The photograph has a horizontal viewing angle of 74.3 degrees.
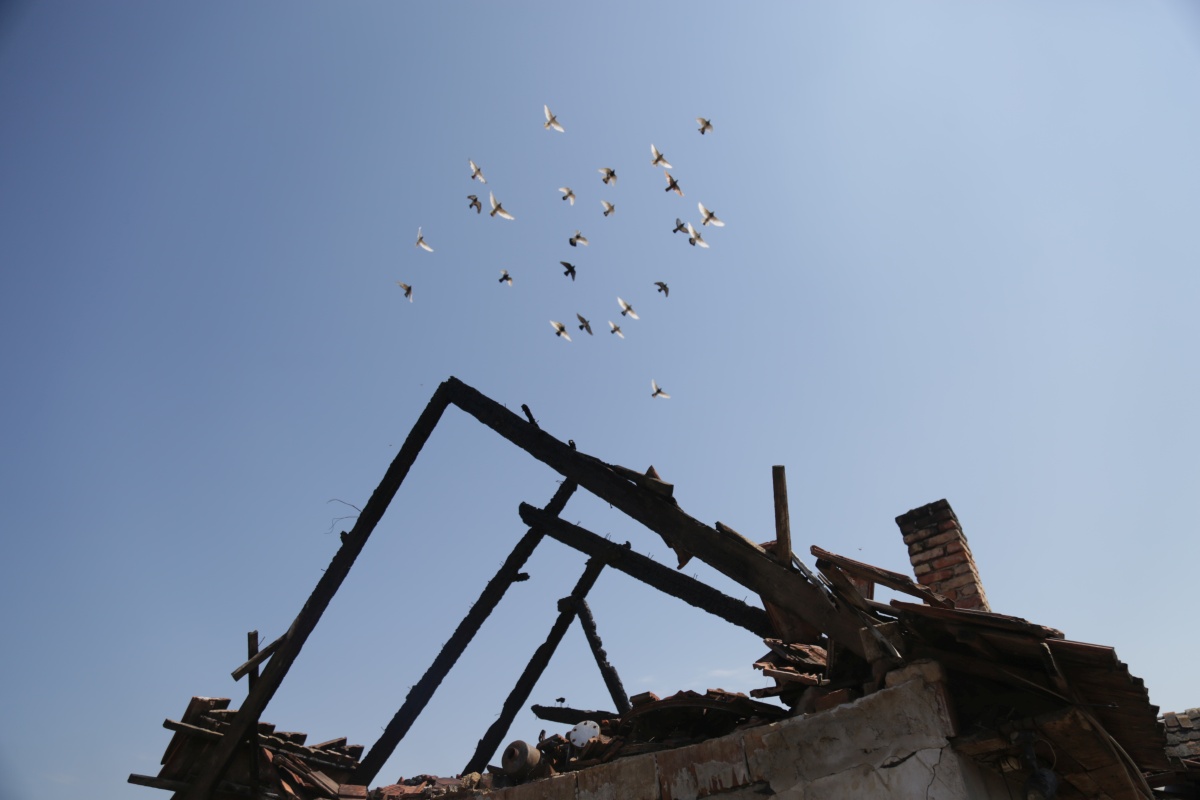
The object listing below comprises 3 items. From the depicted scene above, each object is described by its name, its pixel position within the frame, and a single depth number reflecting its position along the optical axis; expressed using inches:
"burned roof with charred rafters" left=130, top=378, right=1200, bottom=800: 163.6
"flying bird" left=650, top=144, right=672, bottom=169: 345.1
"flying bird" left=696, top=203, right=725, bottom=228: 333.7
